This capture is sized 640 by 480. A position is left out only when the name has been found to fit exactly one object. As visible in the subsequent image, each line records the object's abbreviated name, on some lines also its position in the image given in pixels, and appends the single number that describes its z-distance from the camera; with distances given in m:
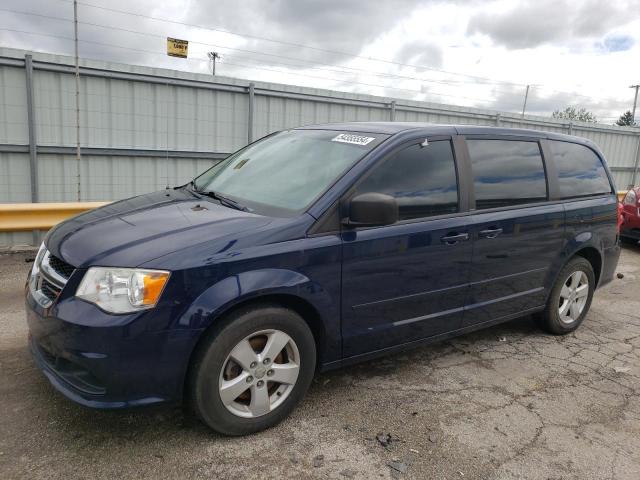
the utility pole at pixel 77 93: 6.97
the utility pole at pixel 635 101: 52.06
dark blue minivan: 2.42
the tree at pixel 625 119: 86.46
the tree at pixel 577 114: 76.19
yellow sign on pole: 8.68
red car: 8.28
